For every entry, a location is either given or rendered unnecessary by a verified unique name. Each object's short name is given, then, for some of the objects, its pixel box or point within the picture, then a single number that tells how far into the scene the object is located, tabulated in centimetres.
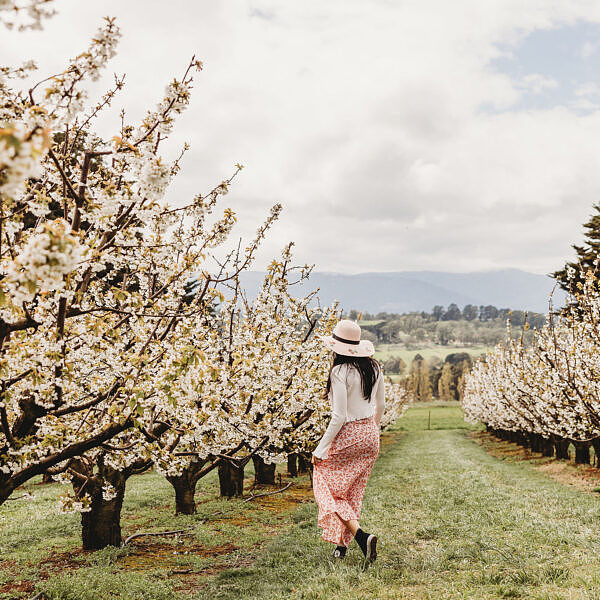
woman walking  586
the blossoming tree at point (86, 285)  381
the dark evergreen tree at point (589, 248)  2927
